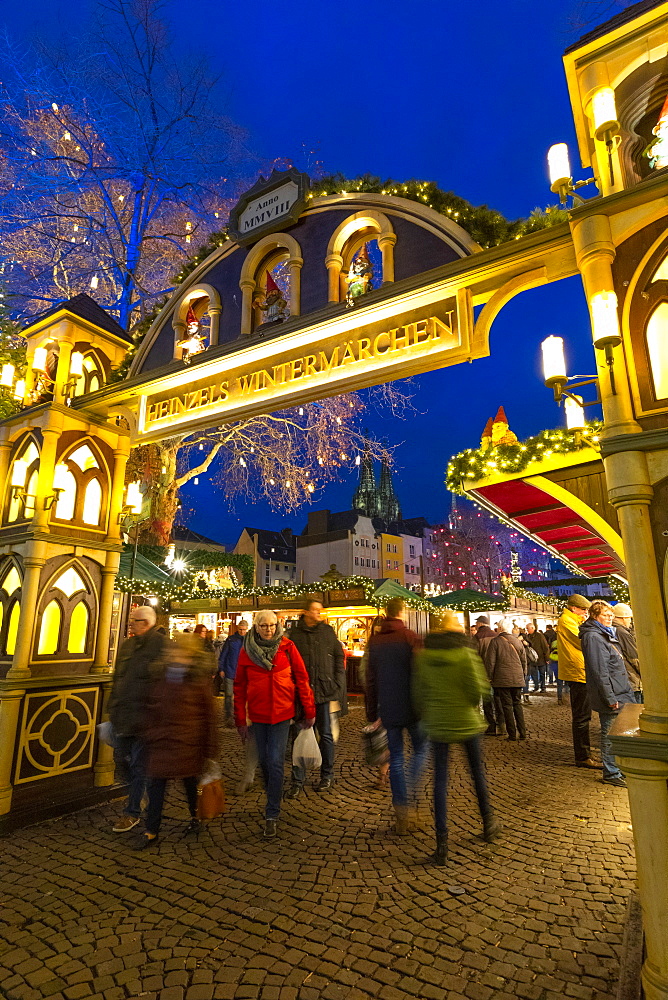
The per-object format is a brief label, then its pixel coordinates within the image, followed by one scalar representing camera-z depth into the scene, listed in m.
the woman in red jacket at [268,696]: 4.50
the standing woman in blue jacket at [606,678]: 5.93
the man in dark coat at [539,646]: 14.22
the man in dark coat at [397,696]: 4.42
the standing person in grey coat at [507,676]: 8.25
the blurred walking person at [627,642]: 6.98
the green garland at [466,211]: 3.69
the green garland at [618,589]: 15.05
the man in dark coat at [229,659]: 9.46
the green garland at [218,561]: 16.94
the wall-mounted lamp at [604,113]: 2.94
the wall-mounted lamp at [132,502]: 6.39
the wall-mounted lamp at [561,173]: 3.13
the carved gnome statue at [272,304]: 5.00
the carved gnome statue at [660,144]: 3.17
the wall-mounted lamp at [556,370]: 3.06
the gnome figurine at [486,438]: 9.09
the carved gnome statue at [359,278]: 4.47
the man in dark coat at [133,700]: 4.52
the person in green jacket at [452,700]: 4.07
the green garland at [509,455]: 7.67
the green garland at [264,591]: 13.04
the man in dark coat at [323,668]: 5.80
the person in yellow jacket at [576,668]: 6.63
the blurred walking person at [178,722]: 3.98
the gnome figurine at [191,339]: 5.48
